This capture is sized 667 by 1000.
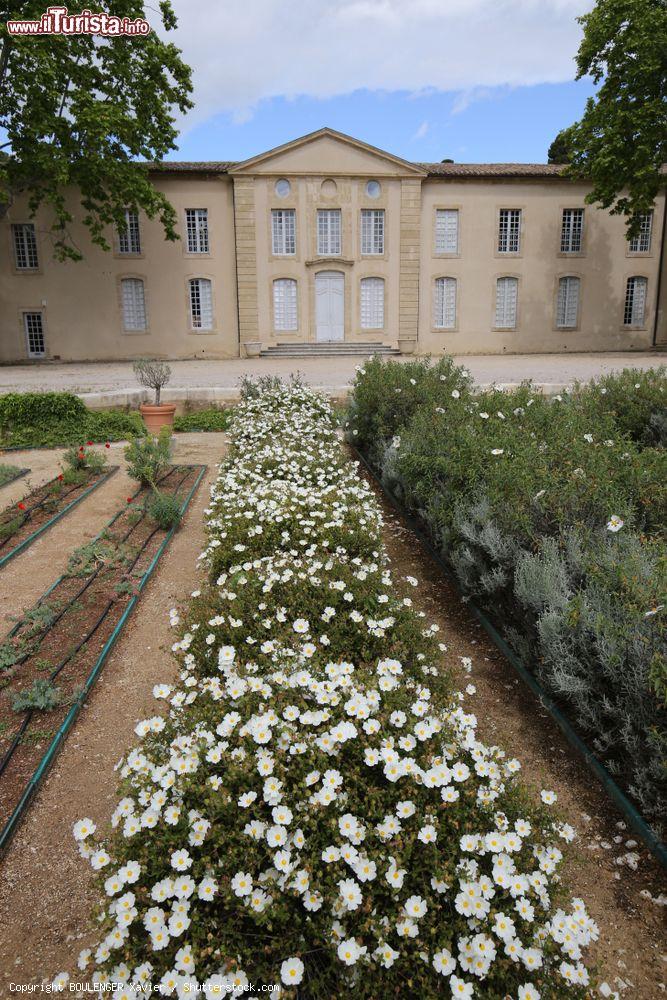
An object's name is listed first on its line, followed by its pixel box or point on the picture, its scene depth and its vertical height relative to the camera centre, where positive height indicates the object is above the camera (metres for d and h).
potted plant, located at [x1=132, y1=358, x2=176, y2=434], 9.59 -0.82
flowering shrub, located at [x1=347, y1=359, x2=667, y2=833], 2.67 -1.07
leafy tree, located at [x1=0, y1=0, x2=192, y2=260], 16.16 +6.15
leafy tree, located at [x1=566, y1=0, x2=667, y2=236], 17.53 +6.84
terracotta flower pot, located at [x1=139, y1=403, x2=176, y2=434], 9.57 -0.95
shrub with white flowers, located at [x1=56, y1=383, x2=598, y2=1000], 1.69 -1.41
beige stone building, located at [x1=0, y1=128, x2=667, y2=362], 22.97 +2.90
